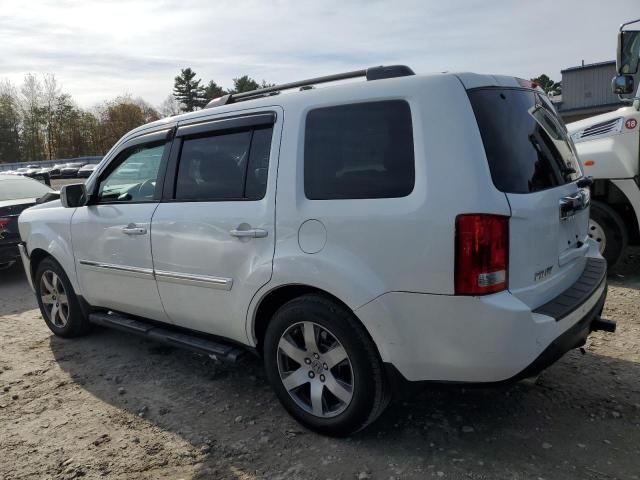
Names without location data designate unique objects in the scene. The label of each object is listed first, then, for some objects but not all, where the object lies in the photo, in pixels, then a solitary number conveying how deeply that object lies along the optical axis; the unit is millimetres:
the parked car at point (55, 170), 46988
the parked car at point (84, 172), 43859
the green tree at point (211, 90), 76525
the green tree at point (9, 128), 63219
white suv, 2414
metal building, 22422
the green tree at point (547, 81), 57281
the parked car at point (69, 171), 47094
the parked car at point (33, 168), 49844
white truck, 5551
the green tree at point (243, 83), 67812
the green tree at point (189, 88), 81062
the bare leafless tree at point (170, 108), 78125
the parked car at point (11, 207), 7371
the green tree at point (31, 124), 65875
